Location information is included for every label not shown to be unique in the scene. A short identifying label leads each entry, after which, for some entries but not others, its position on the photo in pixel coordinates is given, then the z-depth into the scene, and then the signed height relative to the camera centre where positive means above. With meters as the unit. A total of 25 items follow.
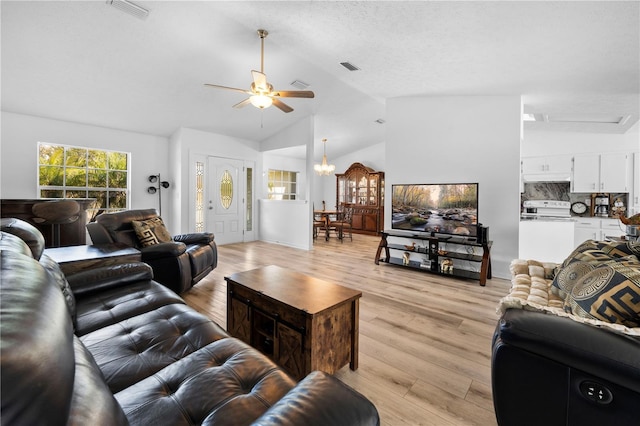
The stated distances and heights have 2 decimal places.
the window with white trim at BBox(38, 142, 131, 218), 4.95 +0.55
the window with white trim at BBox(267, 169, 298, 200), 8.20 +0.59
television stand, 3.83 -0.73
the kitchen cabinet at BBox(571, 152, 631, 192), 5.10 +0.60
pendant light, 7.65 +1.01
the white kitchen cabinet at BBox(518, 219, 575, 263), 3.98 -0.50
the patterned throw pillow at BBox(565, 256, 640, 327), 1.17 -0.41
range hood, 5.58 +0.56
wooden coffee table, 1.60 -0.72
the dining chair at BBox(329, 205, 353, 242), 7.23 -0.50
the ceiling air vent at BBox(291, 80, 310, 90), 4.53 +1.96
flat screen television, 3.99 -0.05
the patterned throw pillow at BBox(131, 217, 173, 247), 3.14 -0.32
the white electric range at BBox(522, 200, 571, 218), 5.69 -0.07
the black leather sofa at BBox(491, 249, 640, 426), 0.98 -0.62
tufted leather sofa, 0.46 -0.62
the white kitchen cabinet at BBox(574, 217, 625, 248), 5.12 -0.44
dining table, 7.24 -0.34
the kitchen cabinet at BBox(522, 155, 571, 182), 5.59 +0.74
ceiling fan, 3.05 +1.25
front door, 6.33 +0.10
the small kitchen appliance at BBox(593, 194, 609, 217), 5.33 +0.00
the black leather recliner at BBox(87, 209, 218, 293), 2.91 -0.52
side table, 1.99 -0.40
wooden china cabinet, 8.37 +0.24
